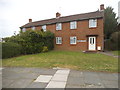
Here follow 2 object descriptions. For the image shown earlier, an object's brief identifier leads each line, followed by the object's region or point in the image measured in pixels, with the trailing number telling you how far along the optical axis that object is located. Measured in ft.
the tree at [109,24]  64.89
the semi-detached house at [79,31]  46.47
